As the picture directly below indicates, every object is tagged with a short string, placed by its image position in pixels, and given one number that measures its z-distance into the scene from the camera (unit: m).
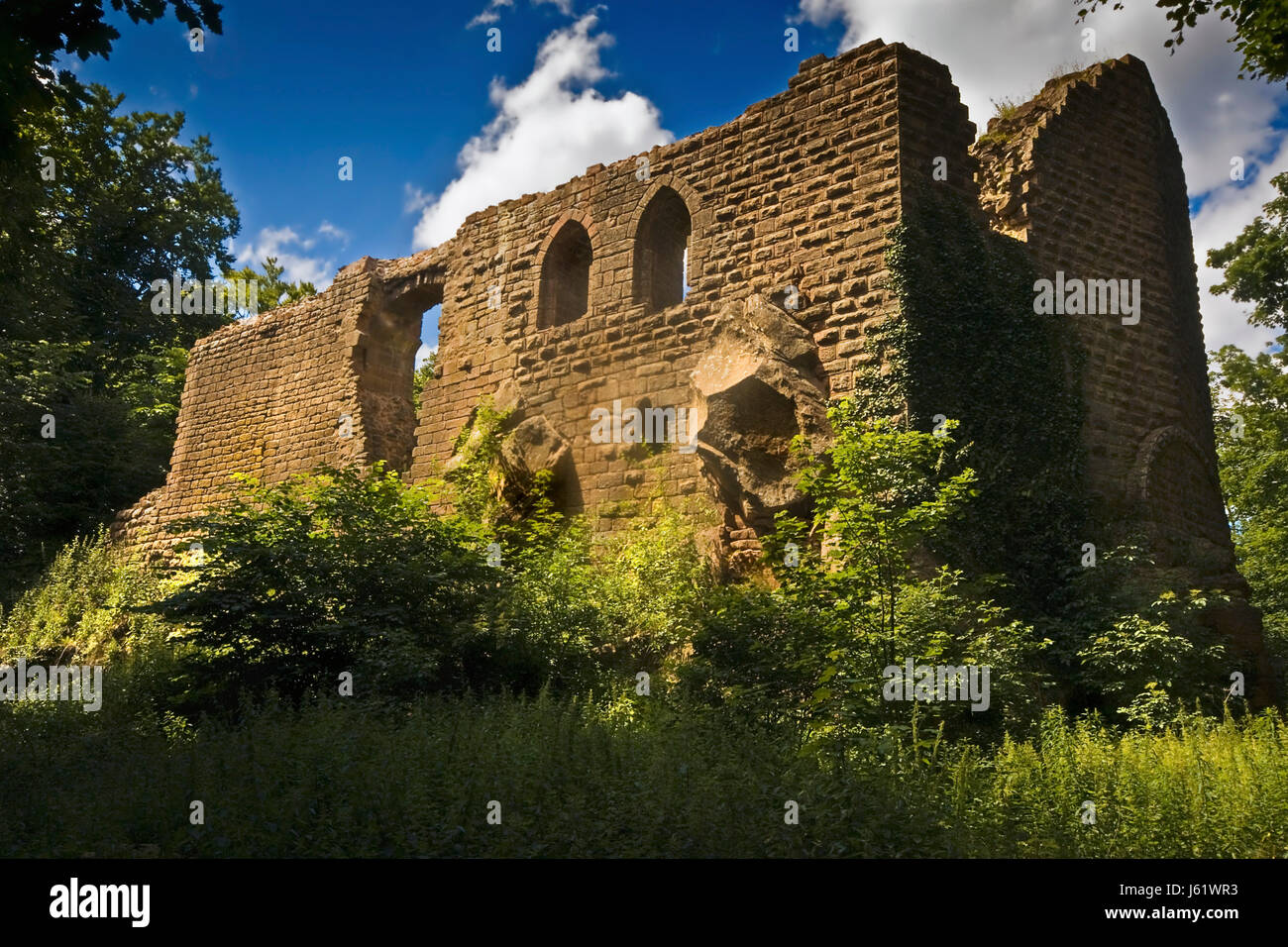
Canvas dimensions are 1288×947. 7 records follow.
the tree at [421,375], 24.75
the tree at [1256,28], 6.89
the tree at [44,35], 5.49
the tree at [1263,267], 16.80
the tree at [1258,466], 15.36
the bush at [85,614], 11.57
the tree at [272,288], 28.01
